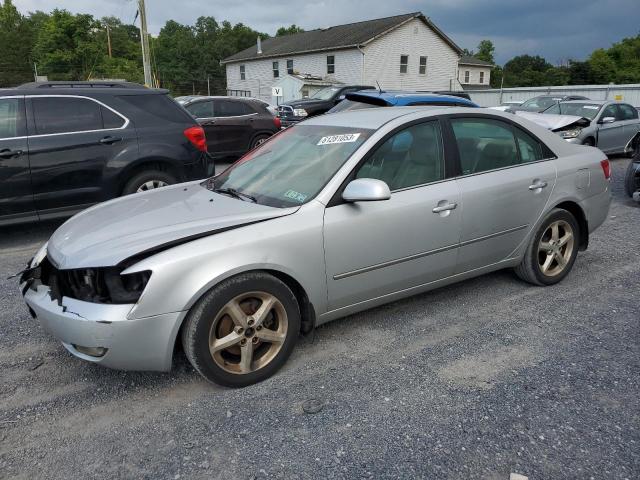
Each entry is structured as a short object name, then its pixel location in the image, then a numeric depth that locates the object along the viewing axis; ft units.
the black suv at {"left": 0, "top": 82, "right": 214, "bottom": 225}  18.29
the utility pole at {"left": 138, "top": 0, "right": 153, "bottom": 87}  70.44
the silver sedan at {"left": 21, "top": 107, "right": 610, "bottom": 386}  8.91
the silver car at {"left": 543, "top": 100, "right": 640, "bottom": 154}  37.51
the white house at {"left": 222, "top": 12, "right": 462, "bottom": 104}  108.99
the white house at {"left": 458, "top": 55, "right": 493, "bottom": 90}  154.93
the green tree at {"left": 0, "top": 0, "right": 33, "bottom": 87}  174.27
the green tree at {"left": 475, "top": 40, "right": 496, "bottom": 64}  278.46
